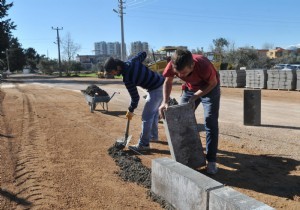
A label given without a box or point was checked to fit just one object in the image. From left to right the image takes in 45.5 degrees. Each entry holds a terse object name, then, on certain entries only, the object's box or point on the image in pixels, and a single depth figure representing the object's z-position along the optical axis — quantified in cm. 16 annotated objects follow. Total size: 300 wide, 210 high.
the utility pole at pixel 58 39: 6742
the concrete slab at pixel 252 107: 917
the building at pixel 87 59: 9894
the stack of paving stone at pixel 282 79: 1877
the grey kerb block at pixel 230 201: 300
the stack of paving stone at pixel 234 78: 2244
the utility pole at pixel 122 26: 3762
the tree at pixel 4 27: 4088
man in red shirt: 466
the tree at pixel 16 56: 7815
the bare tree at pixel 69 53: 7053
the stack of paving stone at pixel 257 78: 2036
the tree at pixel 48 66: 7456
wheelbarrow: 1147
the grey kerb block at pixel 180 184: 353
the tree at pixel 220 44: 6588
